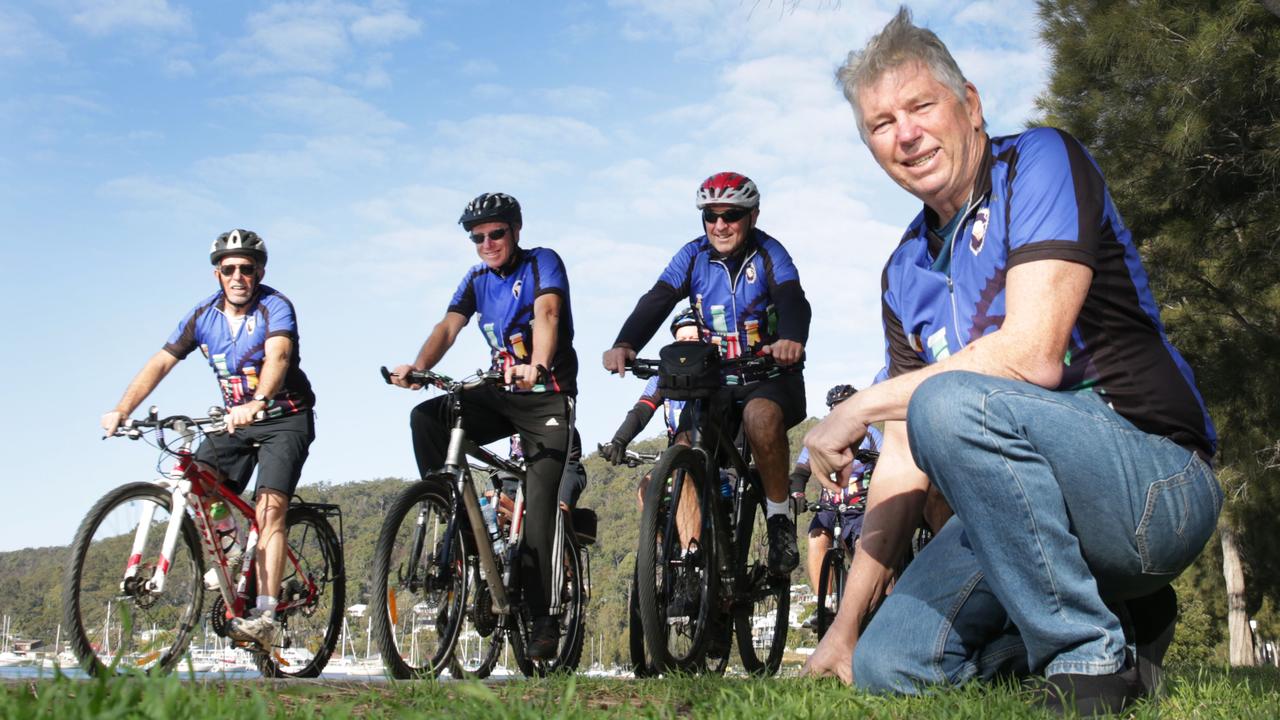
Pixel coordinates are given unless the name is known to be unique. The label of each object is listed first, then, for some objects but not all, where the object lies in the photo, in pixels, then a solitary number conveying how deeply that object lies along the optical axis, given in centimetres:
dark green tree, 1057
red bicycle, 621
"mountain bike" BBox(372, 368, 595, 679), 613
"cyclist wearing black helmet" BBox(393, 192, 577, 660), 679
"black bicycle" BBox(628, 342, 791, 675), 579
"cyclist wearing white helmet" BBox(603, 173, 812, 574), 674
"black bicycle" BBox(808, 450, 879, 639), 945
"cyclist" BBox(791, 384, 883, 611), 967
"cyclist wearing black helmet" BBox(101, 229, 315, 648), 725
